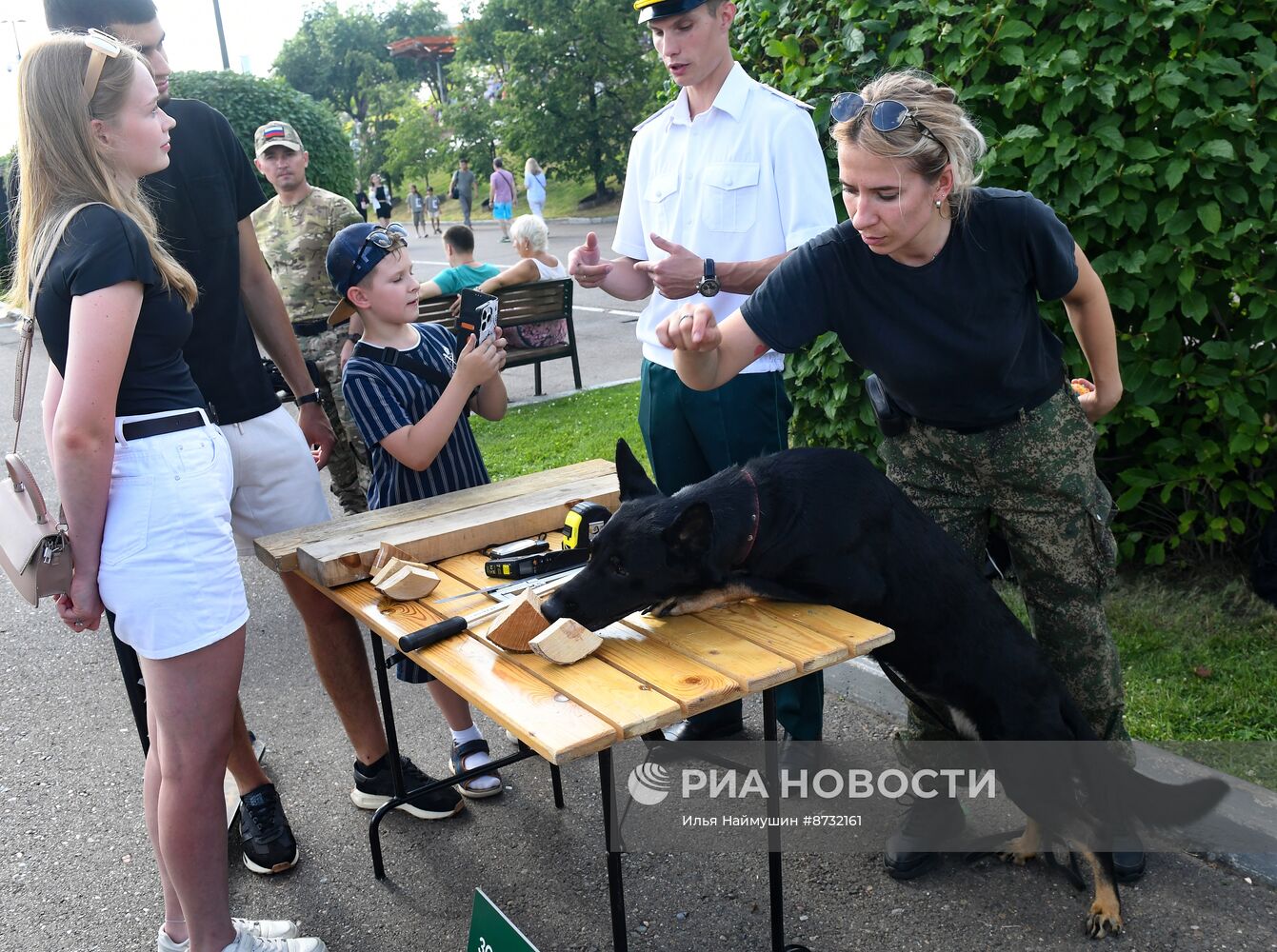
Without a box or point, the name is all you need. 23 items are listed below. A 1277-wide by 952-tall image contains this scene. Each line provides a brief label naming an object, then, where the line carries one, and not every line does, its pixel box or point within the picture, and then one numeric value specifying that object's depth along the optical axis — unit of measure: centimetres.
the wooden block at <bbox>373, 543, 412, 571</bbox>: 285
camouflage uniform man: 614
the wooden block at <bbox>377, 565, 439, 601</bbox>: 269
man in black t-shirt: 323
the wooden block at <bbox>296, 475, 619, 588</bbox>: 287
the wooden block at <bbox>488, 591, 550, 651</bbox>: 238
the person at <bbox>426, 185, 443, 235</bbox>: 3806
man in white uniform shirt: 329
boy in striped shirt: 324
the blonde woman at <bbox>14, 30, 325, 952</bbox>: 228
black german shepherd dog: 243
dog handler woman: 254
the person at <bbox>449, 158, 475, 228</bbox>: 3572
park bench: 887
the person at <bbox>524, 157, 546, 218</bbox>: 2939
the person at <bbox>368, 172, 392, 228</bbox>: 3731
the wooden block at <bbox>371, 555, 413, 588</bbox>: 275
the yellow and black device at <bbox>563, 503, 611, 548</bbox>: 289
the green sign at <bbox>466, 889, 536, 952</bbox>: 232
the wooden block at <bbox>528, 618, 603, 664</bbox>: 228
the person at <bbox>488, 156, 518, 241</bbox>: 2959
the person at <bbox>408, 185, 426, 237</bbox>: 3794
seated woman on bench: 891
